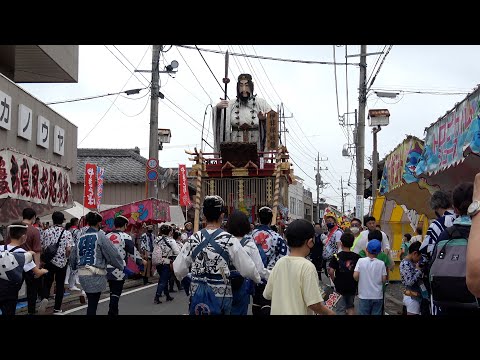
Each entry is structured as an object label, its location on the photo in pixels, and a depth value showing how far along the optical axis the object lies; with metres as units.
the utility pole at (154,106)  18.97
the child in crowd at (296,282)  3.88
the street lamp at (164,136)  23.50
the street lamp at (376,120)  22.56
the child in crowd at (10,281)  5.62
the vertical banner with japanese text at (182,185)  25.12
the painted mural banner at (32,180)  10.53
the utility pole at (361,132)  21.48
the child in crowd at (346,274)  7.81
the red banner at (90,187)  18.33
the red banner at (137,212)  18.03
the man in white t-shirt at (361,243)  11.71
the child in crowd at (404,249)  11.22
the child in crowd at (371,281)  7.43
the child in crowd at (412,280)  6.70
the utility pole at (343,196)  90.42
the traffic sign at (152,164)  18.88
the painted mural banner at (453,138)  6.89
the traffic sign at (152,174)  18.96
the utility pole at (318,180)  67.44
